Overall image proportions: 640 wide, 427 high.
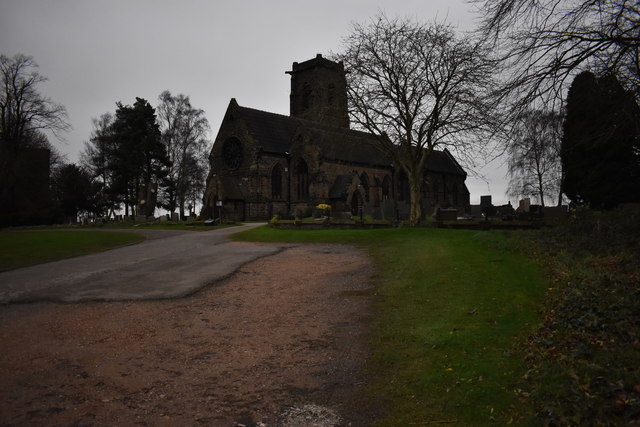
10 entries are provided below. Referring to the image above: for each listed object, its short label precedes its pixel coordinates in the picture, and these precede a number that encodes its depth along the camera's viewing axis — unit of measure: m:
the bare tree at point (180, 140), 53.41
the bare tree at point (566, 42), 8.27
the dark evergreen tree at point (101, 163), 59.12
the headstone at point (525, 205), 32.41
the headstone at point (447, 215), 26.58
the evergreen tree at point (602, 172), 29.42
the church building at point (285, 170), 43.25
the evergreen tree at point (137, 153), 49.41
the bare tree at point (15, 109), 41.38
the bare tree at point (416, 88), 24.34
